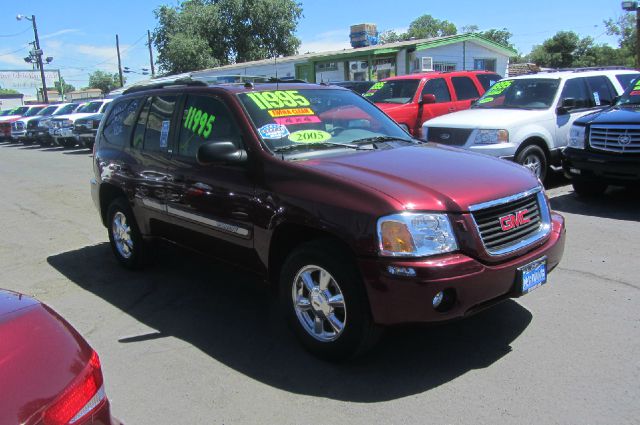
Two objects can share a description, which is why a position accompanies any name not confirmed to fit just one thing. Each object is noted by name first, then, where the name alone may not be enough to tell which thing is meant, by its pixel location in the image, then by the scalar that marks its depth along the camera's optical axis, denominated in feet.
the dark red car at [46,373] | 5.68
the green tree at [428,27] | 273.54
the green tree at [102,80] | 350.89
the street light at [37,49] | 132.67
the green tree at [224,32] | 129.08
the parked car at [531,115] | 27.04
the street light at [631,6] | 71.05
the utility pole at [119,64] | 167.88
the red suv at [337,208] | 10.35
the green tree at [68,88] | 395.51
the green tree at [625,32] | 157.92
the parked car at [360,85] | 52.72
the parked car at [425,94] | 37.27
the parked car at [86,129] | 64.08
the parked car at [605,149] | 23.20
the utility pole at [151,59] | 176.43
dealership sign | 296.51
